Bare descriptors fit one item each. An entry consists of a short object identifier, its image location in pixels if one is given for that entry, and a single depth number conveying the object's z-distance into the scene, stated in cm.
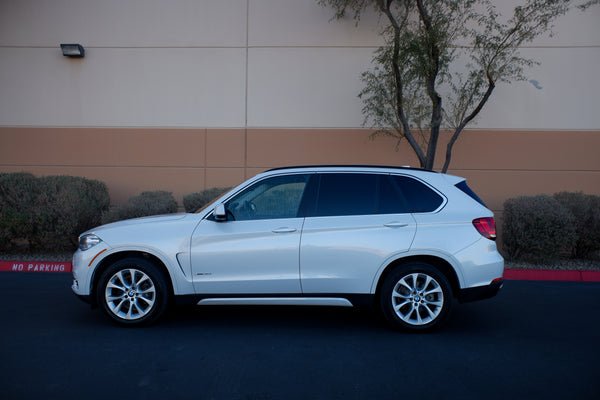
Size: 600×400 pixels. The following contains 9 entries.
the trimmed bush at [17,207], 901
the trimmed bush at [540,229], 850
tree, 893
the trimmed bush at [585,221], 899
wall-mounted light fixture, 1104
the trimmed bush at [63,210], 912
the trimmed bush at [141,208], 920
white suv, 493
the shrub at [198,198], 974
